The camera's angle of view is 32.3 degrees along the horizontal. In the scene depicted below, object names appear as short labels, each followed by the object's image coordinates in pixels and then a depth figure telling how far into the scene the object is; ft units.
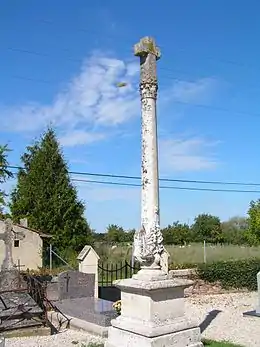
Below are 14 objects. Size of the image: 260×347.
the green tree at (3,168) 62.29
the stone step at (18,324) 31.64
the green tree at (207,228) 209.56
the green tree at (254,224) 114.62
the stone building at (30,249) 79.20
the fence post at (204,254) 68.68
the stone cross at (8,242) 39.40
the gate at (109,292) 46.77
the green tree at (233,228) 204.69
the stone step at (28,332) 31.40
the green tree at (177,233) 179.37
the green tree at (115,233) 178.60
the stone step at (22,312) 32.14
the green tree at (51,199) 102.47
